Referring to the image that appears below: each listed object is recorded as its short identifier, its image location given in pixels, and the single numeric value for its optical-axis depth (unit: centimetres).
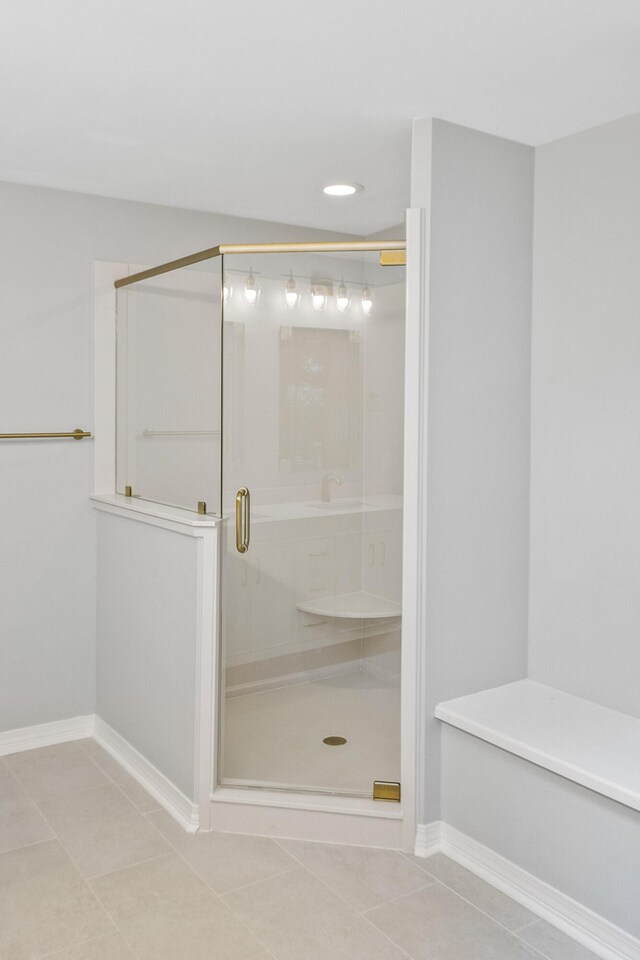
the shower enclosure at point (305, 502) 250
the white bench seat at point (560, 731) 208
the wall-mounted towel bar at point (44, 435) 312
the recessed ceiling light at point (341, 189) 307
